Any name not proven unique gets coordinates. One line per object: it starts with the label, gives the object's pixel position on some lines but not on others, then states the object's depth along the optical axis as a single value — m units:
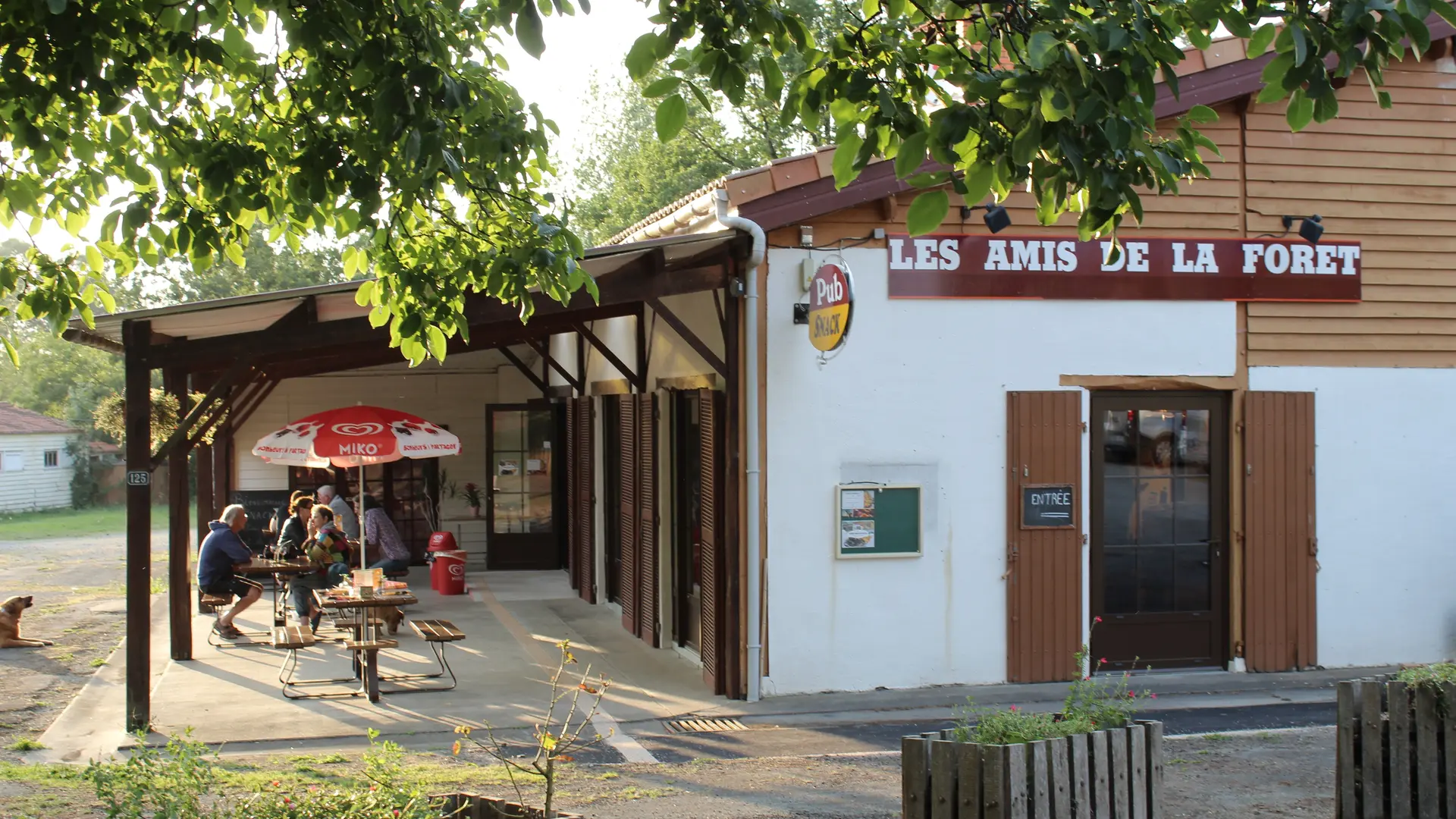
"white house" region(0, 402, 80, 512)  35.19
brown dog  11.92
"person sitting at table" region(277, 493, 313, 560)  13.02
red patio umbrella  11.63
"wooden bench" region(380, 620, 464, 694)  9.23
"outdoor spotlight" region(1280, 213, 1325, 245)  9.70
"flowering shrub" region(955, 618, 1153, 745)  4.95
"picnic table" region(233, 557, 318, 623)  11.95
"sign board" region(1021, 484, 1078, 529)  9.49
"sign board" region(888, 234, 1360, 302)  9.35
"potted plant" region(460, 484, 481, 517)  17.75
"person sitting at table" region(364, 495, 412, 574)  14.64
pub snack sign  8.07
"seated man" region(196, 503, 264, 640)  11.71
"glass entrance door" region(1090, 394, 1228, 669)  9.78
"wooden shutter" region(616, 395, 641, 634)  12.15
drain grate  8.32
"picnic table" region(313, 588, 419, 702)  9.10
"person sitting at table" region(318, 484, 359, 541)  14.48
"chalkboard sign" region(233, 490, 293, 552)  16.59
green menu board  9.18
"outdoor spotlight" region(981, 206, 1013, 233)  9.07
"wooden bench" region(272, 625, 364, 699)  9.22
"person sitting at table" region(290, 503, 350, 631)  12.00
